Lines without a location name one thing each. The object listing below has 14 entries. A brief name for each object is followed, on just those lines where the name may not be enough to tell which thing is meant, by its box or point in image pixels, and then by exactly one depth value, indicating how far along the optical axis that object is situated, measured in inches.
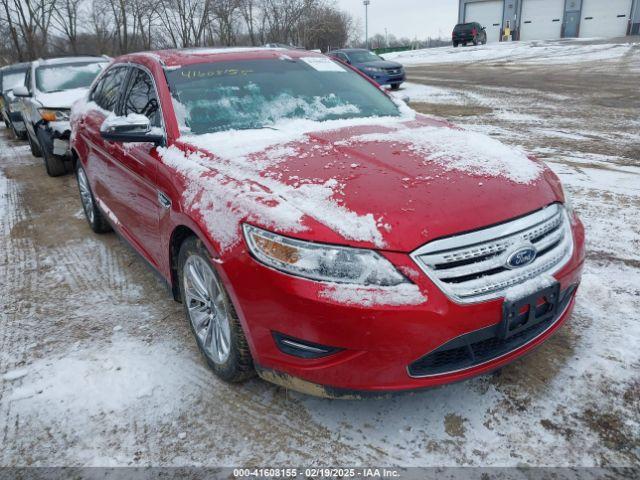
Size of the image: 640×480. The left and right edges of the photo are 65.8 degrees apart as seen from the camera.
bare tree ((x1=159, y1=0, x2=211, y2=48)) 1610.5
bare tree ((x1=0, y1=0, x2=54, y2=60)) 1031.6
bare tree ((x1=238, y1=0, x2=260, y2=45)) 1699.1
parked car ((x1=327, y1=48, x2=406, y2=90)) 638.3
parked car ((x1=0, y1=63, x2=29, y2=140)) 405.7
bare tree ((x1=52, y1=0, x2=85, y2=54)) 1328.9
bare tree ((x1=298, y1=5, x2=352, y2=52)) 2032.5
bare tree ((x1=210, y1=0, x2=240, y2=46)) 1606.8
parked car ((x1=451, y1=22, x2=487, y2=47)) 1669.4
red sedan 74.7
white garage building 1745.8
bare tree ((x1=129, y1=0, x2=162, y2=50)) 1540.4
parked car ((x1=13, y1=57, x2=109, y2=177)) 272.1
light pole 2258.9
